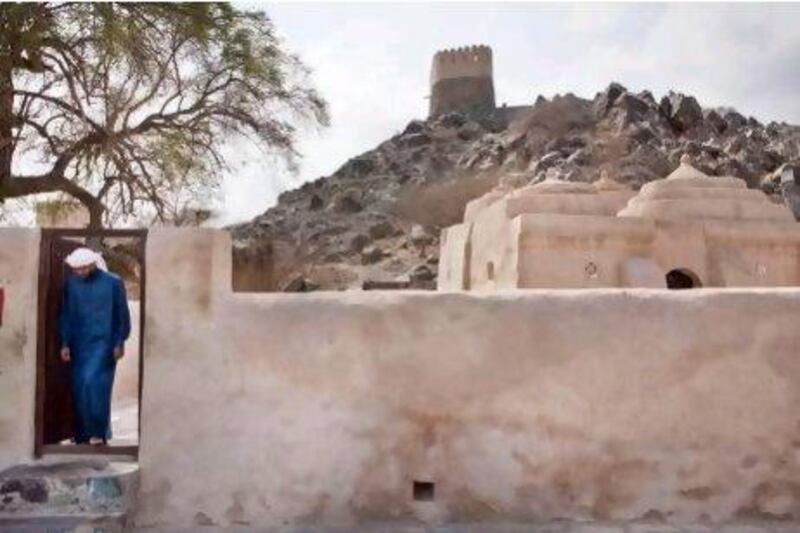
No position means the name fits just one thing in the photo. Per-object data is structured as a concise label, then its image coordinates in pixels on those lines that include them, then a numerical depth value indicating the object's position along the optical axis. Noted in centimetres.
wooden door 509
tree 1220
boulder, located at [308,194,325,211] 5782
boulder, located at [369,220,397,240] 4944
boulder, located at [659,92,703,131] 5359
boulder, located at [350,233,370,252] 4762
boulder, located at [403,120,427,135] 6425
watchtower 6425
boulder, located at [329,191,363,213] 5569
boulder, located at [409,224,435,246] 4691
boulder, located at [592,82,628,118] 5591
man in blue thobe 507
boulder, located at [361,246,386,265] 4522
